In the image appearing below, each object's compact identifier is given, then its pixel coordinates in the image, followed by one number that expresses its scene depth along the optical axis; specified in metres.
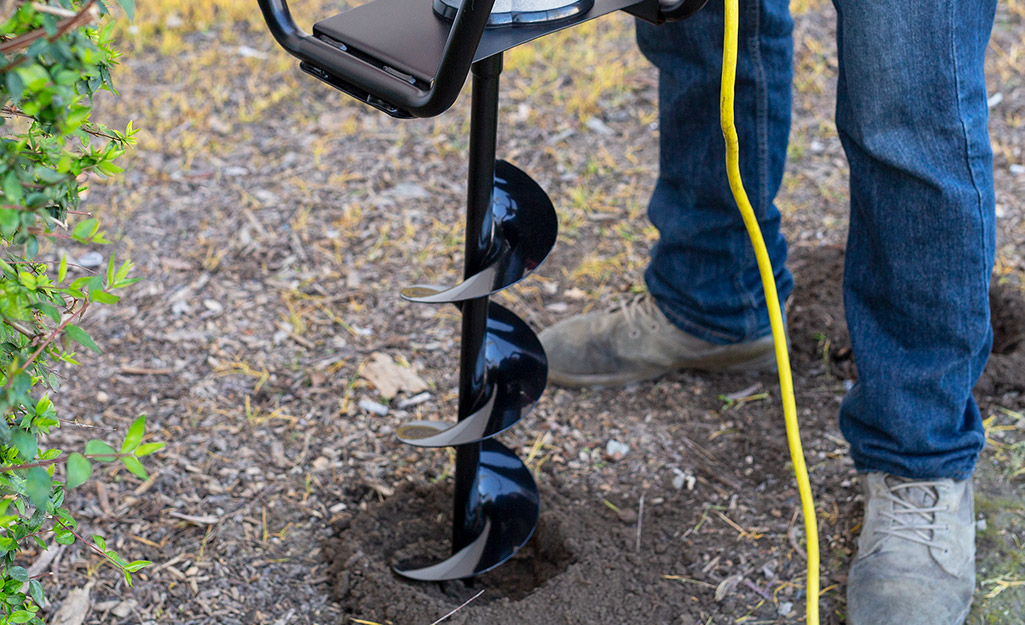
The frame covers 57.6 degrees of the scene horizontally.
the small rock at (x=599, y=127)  3.06
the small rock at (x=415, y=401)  2.15
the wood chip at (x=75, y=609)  1.63
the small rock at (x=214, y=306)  2.40
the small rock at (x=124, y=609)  1.66
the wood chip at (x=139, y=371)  2.20
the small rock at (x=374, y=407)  2.13
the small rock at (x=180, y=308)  2.39
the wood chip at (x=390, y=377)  2.19
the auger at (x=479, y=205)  1.15
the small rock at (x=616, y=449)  2.04
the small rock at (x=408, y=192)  2.80
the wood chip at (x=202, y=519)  1.85
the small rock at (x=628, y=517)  1.88
